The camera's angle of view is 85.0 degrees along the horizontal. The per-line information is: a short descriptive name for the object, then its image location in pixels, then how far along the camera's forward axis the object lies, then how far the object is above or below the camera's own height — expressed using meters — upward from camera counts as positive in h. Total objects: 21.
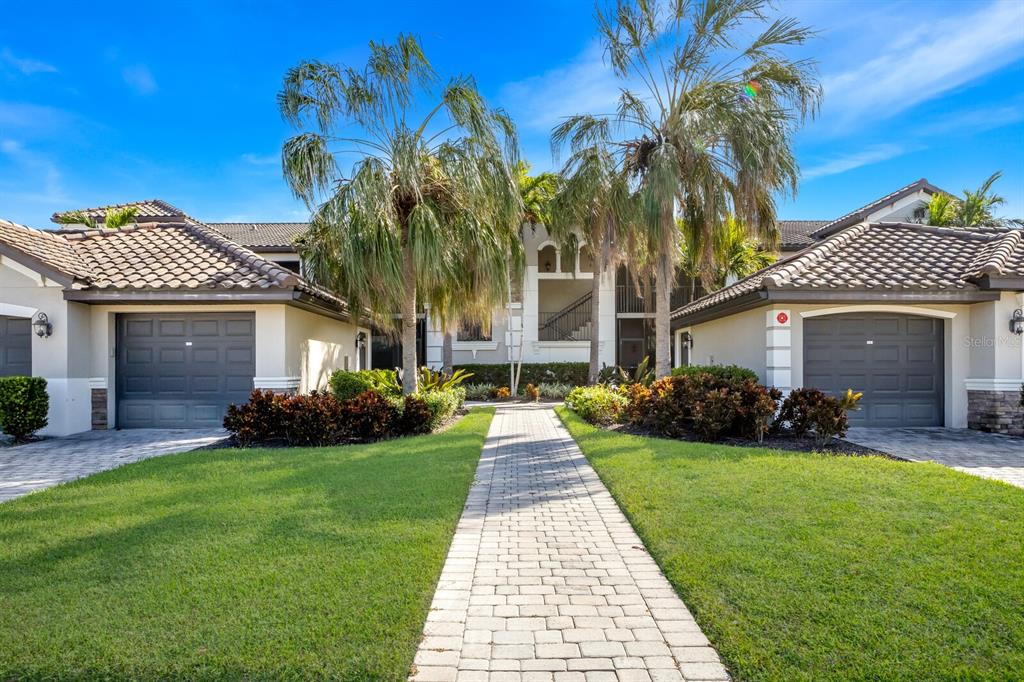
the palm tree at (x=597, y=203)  13.43 +3.52
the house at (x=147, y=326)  11.88 +0.47
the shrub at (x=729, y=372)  12.40 -0.64
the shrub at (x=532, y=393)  22.00 -1.91
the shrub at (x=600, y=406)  13.06 -1.44
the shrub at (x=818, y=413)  9.75 -1.21
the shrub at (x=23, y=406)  10.84 -1.17
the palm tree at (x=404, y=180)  11.13 +3.42
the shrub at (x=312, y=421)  10.13 -1.37
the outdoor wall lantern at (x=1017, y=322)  11.66 +0.46
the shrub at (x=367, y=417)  10.48 -1.36
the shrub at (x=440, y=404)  11.69 -1.31
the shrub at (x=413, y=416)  11.15 -1.41
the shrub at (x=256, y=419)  10.20 -1.34
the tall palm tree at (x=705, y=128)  11.81 +4.85
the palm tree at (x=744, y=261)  23.12 +3.53
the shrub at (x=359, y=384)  12.93 -0.89
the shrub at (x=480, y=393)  23.20 -1.98
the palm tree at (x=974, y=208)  20.86 +5.16
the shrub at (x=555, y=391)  22.81 -1.90
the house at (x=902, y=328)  11.77 +0.37
